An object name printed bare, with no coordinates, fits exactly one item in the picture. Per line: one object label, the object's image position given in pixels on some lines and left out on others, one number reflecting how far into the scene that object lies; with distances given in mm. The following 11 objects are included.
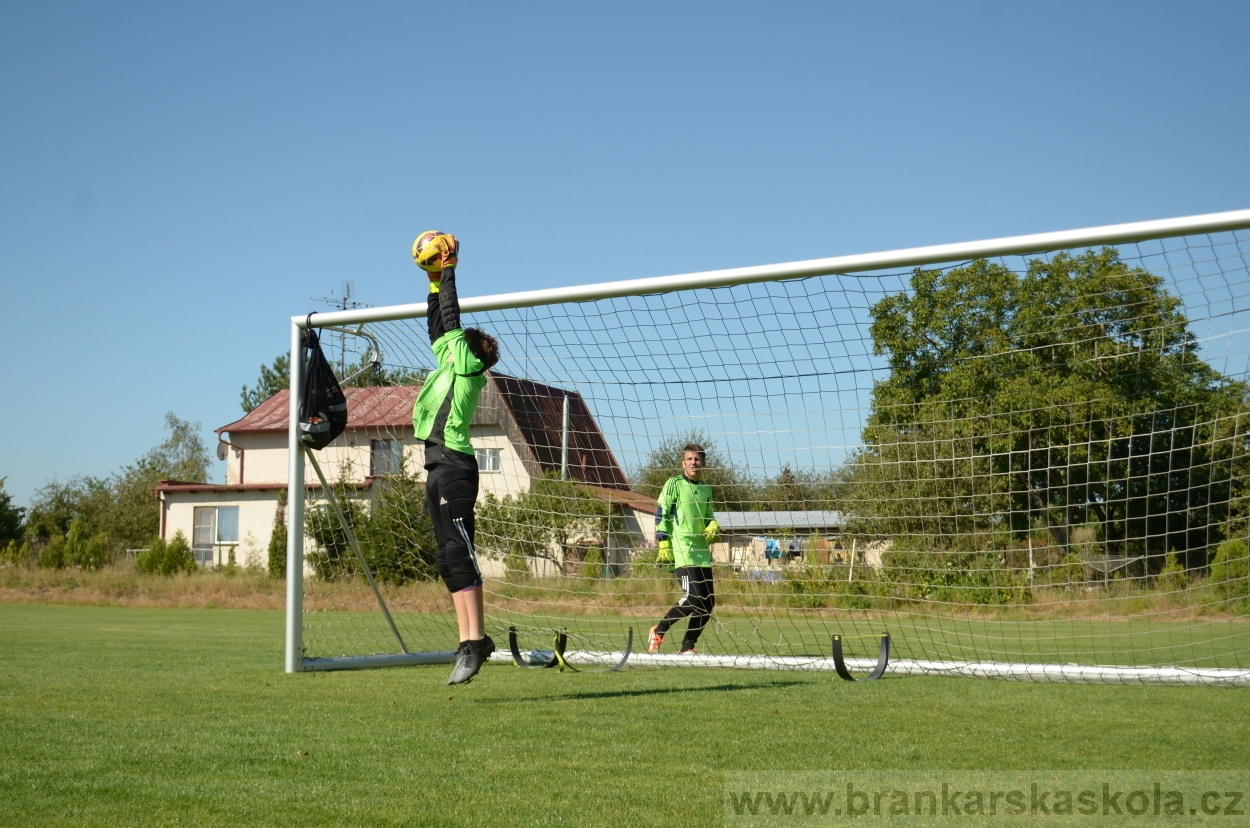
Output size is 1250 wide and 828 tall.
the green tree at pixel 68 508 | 48688
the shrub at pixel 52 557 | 27656
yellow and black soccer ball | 6133
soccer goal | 6504
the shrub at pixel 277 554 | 23203
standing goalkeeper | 8477
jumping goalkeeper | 5723
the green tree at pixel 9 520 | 39125
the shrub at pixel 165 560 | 27688
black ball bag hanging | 7500
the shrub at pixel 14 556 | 27469
